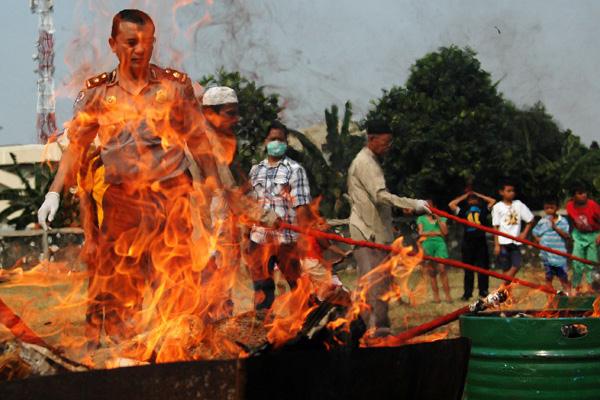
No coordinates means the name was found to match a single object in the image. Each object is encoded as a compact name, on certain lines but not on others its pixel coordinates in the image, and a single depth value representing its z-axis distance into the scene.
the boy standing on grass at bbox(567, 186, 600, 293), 12.89
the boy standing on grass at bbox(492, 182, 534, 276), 12.98
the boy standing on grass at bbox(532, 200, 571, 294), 12.59
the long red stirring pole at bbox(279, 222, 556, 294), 4.98
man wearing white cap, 5.26
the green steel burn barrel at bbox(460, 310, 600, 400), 4.75
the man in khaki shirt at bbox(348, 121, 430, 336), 7.94
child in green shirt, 13.26
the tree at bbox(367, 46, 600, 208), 26.19
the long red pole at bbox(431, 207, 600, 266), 6.02
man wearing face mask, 7.66
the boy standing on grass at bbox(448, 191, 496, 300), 13.72
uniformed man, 5.07
